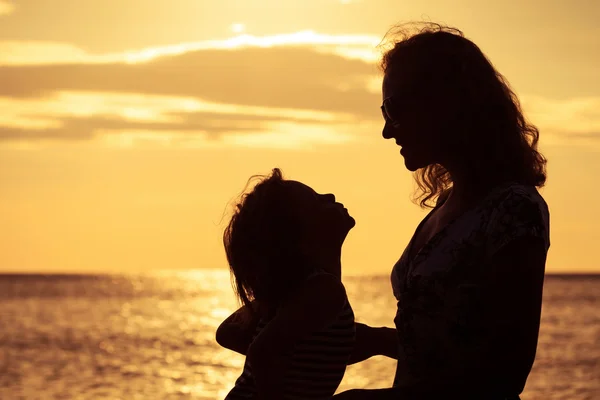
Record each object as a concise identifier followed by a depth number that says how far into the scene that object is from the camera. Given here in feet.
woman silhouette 9.08
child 10.71
